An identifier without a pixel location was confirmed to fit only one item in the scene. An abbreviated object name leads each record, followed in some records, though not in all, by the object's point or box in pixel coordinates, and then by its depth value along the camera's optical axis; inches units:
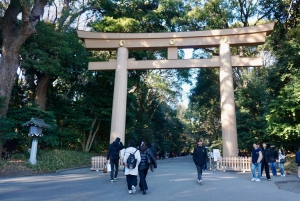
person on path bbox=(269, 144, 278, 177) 455.8
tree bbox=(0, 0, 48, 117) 547.5
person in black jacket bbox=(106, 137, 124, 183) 354.9
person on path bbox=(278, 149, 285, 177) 469.1
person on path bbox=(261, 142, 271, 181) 403.5
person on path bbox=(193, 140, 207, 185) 332.3
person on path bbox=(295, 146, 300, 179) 436.5
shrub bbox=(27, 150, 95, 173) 507.2
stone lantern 512.4
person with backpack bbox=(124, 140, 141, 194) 271.9
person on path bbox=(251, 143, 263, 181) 374.9
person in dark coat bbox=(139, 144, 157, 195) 276.2
